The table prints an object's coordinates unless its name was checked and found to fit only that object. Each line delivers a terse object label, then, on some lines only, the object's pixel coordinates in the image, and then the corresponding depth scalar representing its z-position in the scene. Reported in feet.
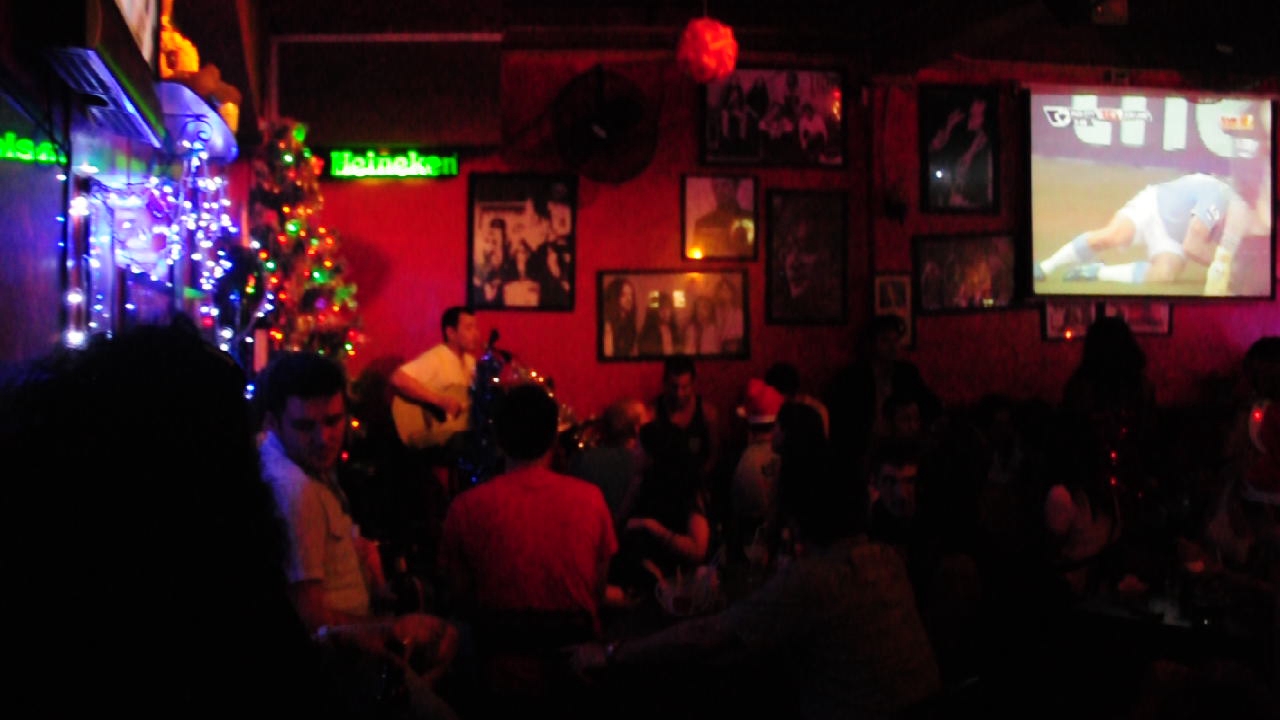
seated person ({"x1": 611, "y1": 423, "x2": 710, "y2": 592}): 12.92
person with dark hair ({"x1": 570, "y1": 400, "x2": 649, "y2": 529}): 15.75
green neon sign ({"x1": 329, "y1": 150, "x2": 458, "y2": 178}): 23.20
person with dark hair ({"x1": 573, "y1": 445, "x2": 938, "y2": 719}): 8.26
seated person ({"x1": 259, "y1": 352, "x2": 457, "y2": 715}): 7.75
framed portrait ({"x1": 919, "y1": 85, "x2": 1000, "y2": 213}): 25.32
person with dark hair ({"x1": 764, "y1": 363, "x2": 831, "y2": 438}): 21.47
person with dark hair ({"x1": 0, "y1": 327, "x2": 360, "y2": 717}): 3.66
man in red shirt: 9.53
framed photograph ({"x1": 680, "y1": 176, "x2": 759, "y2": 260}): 24.58
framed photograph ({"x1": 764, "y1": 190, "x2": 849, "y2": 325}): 24.79
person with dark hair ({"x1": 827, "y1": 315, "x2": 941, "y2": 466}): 22.93
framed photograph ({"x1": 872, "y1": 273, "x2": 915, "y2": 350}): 25.05
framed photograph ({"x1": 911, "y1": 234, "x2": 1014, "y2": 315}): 25.29
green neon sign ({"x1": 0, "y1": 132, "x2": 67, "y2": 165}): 8.66
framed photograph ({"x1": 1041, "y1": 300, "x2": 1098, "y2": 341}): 25.86
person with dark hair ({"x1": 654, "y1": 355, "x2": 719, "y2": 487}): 20.77
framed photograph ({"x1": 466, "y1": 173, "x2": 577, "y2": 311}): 23.94
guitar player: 21.16
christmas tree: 18.66
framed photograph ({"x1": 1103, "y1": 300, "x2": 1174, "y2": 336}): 26.23
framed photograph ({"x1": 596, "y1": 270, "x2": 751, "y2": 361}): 24.39
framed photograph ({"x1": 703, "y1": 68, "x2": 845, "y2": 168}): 24.53
